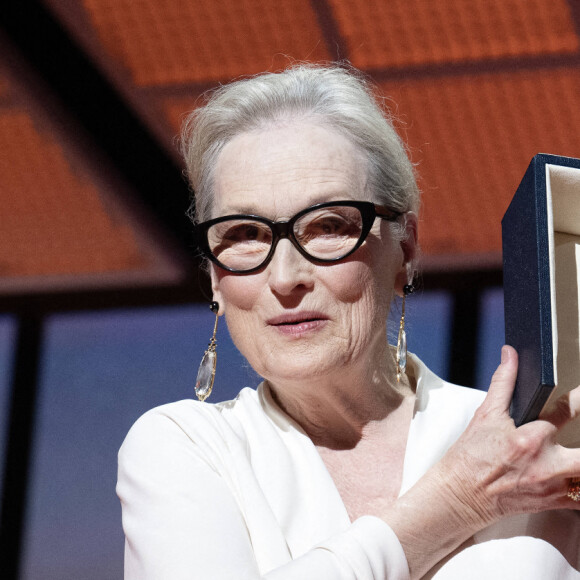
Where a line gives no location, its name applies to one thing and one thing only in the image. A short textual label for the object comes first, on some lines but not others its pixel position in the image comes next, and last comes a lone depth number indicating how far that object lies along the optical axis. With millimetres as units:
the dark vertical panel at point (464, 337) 5387
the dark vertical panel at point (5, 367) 5738
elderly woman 2396
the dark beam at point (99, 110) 5418
